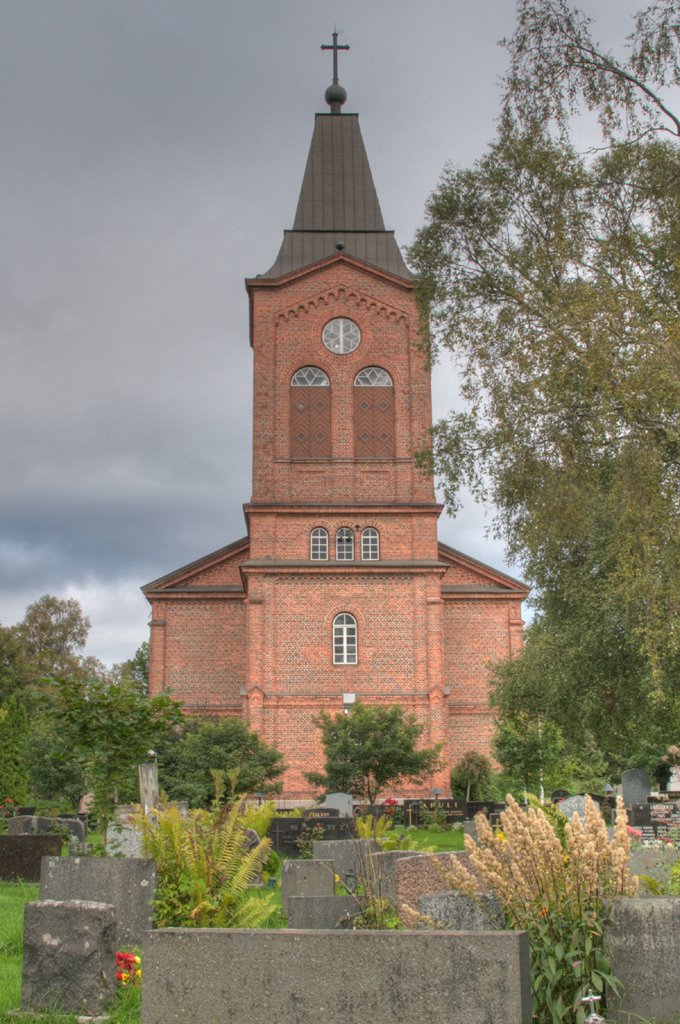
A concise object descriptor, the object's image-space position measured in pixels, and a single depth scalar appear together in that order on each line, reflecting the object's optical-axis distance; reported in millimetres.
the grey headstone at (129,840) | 13047
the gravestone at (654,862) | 7527
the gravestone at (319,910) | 7953
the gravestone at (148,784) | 14664
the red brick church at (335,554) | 33438
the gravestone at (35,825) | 16625
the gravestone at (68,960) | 6547
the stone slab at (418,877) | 7246
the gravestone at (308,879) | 9984
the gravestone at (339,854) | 11320
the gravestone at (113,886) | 8297
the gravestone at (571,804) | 19406
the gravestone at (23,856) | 13516
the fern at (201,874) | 7258
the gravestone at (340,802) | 25781
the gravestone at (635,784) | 30594
